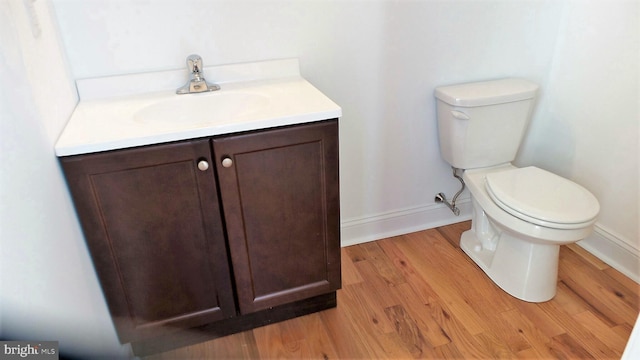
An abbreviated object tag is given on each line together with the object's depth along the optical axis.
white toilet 1.65
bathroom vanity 1.26
